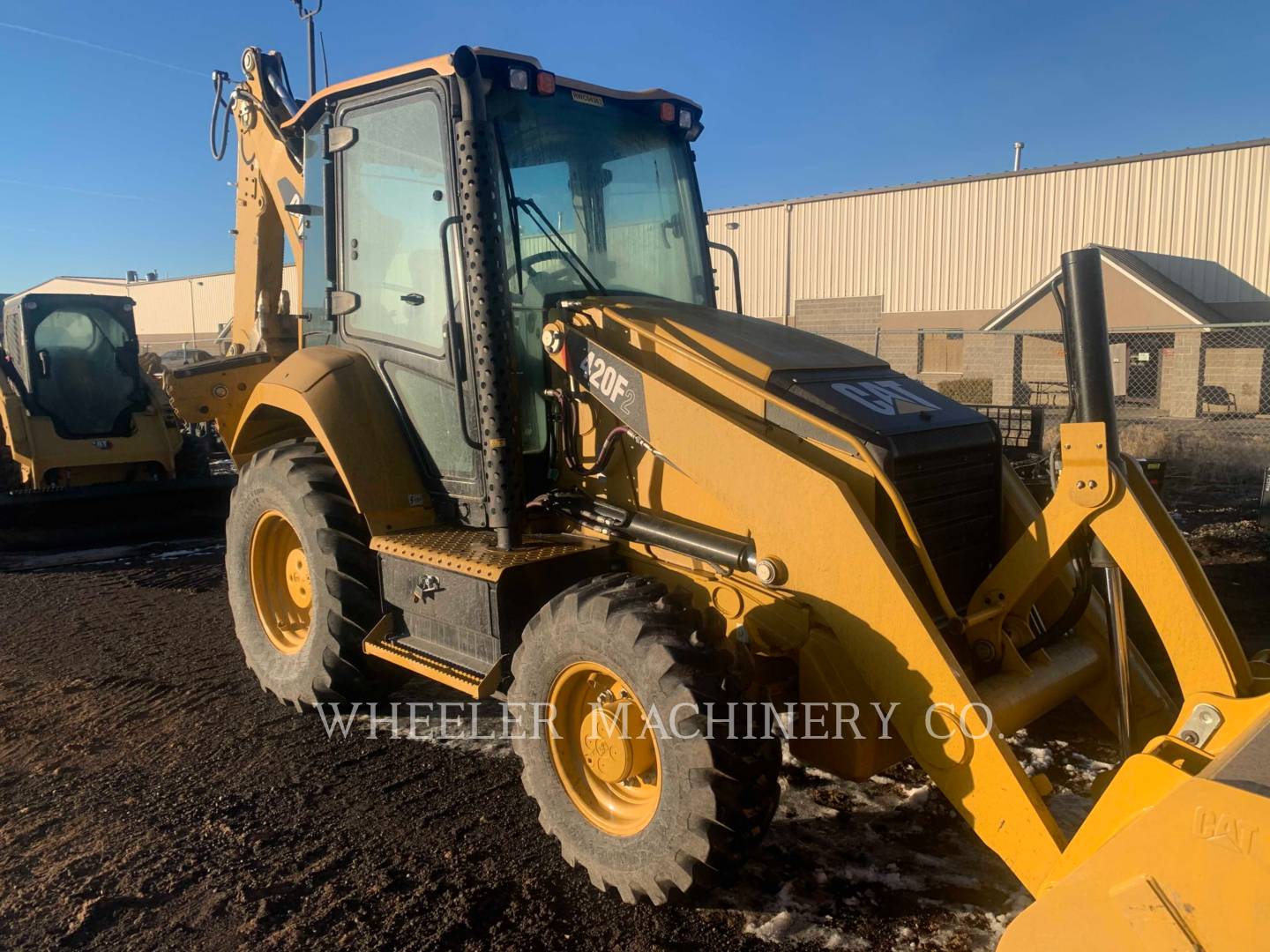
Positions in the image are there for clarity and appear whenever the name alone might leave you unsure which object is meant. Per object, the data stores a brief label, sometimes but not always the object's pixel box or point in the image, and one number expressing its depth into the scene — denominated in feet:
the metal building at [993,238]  77.71
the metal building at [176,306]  149.38
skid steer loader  30.45
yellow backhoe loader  8.71
